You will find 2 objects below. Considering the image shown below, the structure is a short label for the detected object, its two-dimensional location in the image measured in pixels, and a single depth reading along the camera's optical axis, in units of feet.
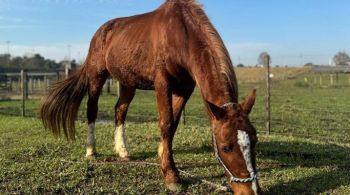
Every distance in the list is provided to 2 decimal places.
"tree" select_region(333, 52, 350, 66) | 241.80
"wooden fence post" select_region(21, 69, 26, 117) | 46.26
